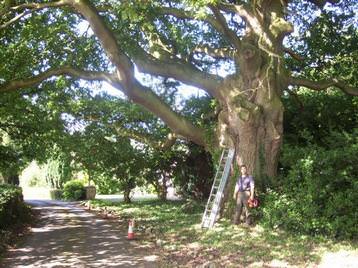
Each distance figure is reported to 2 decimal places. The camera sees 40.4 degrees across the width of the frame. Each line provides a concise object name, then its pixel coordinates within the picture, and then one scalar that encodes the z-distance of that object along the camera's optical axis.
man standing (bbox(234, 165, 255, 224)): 14.23
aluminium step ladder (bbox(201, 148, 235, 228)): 14.95
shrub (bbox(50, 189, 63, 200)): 47.28
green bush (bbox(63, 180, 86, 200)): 42.81
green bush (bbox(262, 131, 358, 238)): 11.80
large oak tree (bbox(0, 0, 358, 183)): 14.98
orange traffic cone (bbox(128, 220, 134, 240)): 14.70
